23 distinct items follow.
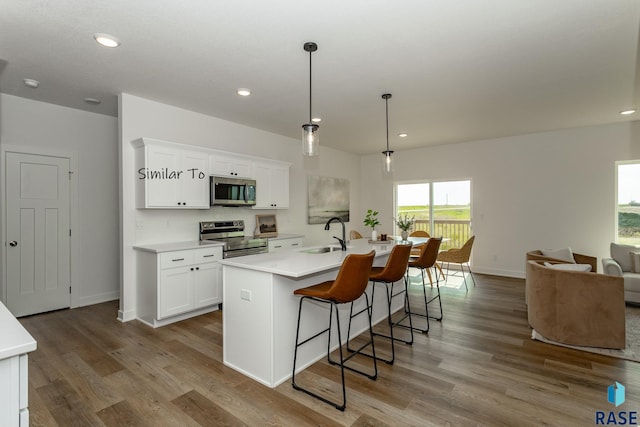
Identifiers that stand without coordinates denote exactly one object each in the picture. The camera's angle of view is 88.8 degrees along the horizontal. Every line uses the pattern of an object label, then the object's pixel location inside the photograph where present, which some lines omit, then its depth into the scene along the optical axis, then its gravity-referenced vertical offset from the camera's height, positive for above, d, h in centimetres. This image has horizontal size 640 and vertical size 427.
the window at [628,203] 519 +11
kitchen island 242 -83
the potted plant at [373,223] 407 -16
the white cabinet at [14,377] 99 -52
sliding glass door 678 +7
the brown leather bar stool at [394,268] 279 -51
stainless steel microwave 447 +28
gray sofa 425 -78
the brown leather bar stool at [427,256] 341 -48
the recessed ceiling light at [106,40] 257 +138
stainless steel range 434 -40
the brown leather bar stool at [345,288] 221 -54
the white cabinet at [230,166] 453 +65
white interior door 388 -27
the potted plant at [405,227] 456 -24
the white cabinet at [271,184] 523 +44
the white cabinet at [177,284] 360 -86
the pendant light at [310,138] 286 +63
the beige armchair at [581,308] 297 -93
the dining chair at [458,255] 531 -73
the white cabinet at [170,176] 381 +44
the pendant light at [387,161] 400 +61
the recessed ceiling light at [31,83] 341 +136
